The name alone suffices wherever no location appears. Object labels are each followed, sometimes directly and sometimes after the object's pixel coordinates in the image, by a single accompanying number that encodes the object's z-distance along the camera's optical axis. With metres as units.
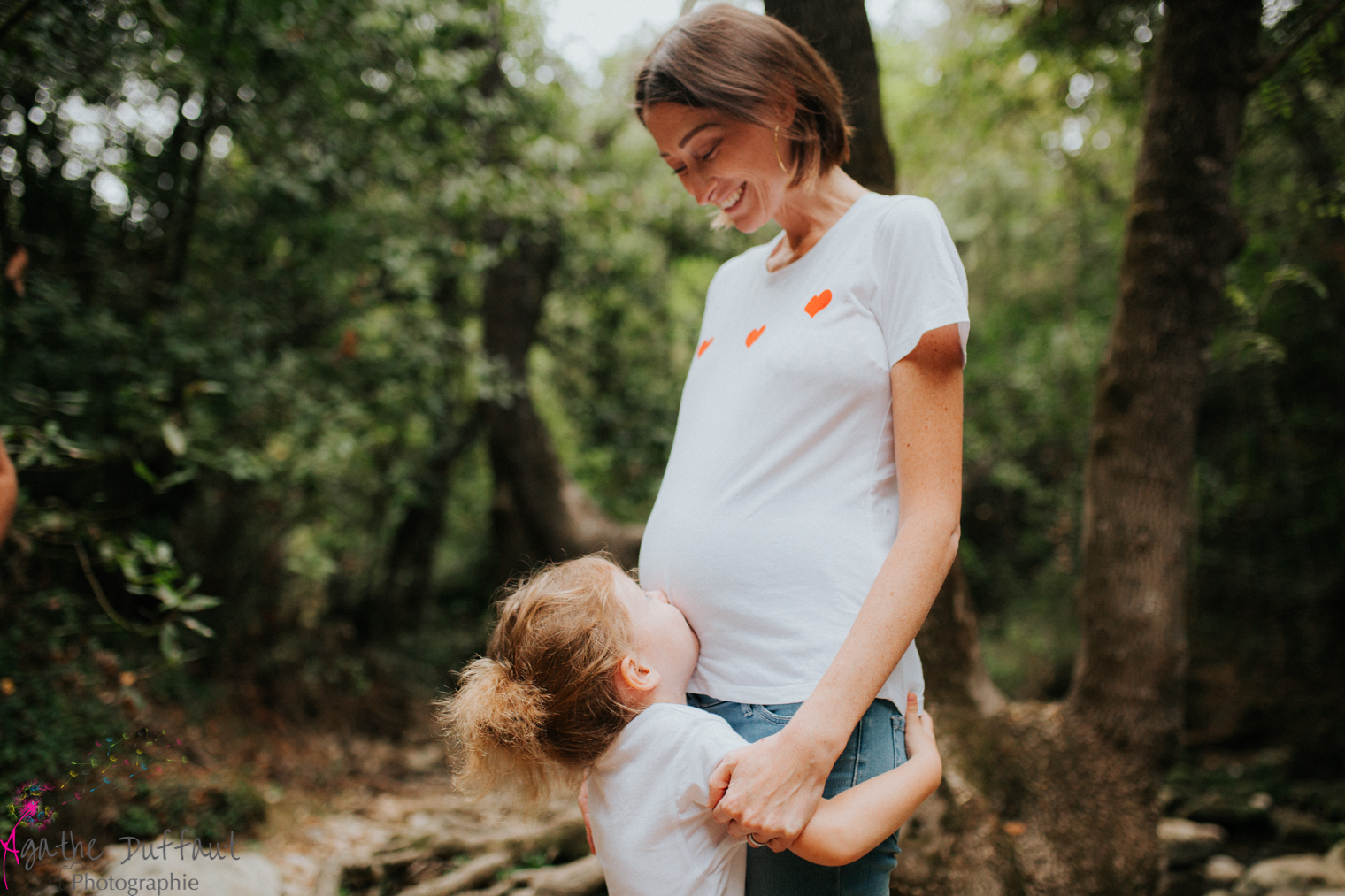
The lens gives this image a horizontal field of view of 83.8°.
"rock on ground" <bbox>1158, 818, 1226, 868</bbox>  3.71
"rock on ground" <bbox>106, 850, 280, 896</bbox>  2.40
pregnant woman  0.95
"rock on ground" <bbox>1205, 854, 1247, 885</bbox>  3.54
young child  1.04
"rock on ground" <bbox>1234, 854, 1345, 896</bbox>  3.26
